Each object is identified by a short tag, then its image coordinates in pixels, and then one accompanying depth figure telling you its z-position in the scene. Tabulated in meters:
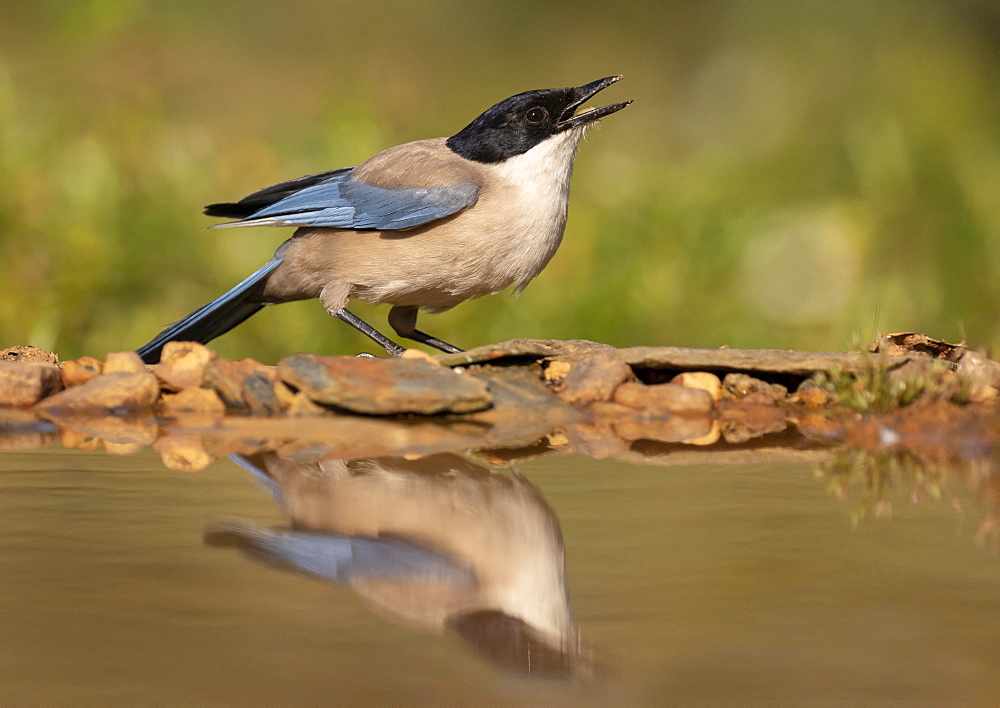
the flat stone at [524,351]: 7.61
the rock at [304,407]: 6.84
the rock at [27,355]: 9.20
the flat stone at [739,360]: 7.39
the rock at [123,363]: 7.55
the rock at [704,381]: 7.44
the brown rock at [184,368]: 7.31
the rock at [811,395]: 7.23
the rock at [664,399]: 7.11
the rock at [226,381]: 7.03
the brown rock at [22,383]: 7.14
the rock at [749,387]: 7.45
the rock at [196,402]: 7.10
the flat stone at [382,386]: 6.67
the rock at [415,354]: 7.63
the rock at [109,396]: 7.07
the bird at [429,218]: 9.12
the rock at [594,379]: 7.21
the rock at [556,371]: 7.61
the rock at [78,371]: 7.61
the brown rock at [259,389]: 6.92
